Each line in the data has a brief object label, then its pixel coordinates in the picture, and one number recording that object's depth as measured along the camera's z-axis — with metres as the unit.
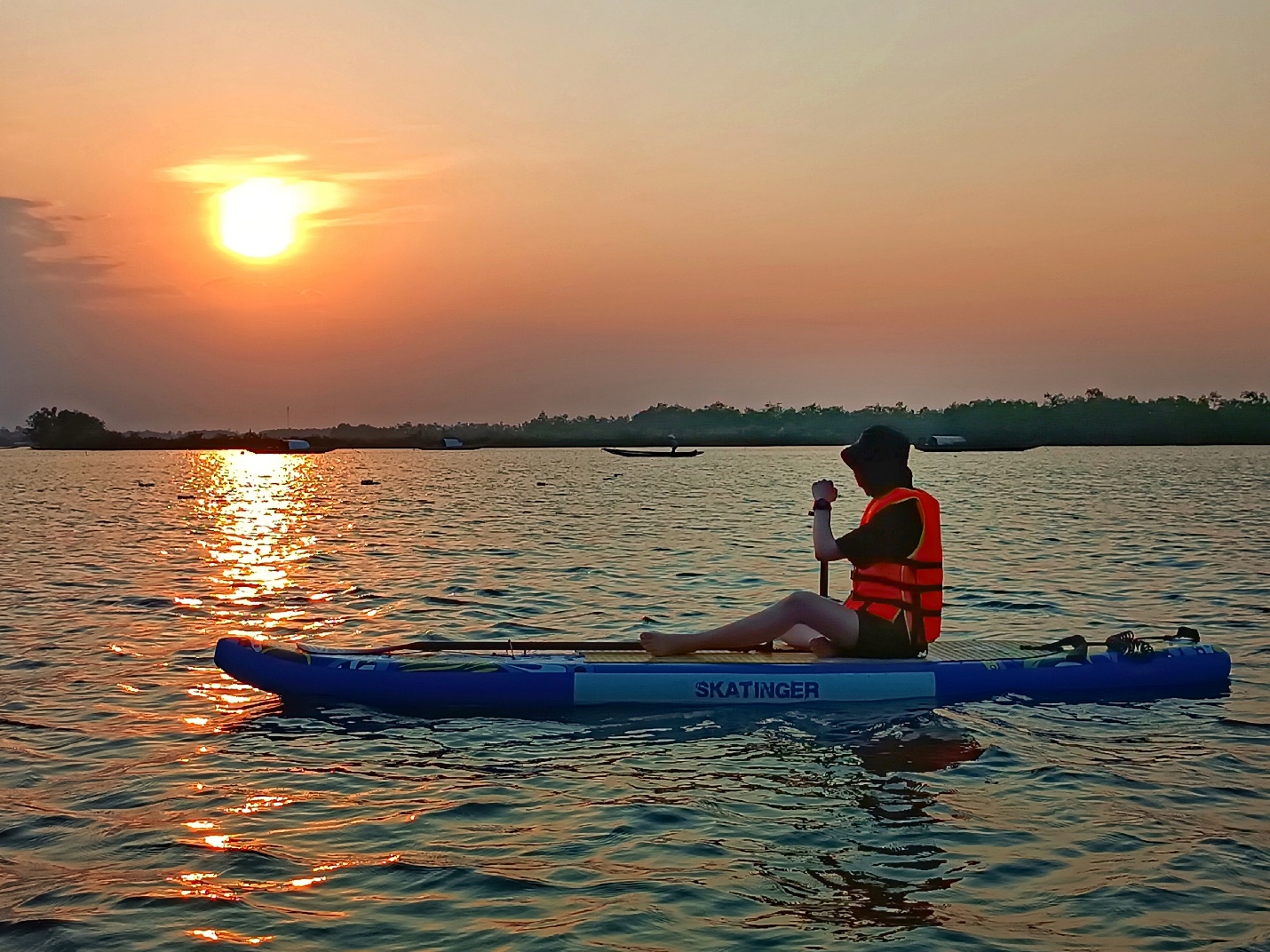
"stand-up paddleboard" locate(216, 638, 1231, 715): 9.32
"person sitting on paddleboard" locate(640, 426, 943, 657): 8.84
